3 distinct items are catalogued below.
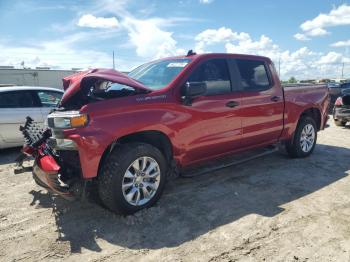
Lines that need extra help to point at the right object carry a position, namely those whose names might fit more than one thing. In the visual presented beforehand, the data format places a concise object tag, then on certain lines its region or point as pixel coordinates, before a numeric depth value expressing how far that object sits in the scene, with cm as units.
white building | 2889
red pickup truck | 335
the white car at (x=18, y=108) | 664
